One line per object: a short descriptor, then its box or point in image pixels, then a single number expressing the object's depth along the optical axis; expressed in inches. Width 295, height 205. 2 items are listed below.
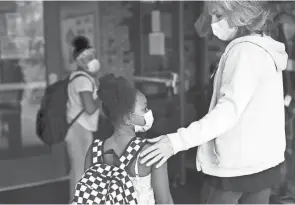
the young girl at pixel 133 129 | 93.9
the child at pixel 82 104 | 120.7
